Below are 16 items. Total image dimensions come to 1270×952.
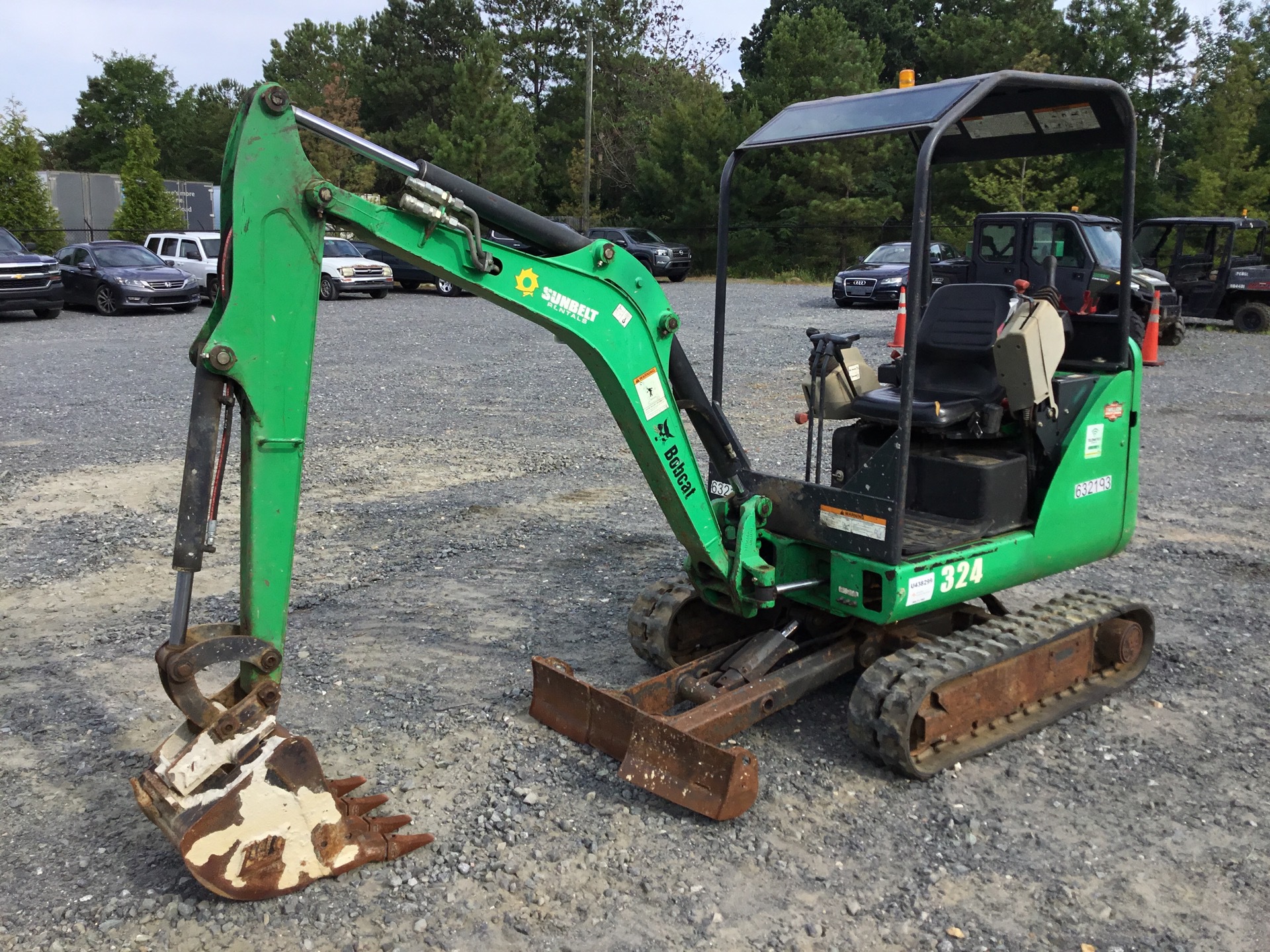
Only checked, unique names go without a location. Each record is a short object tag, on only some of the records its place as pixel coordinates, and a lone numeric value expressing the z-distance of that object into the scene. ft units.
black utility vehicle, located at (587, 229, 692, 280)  107.04
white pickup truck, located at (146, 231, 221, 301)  81.56
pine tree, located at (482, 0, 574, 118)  182.19
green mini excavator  11.37
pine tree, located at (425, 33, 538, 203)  134.72
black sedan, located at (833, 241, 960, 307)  79.77
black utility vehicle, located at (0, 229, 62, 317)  67.15
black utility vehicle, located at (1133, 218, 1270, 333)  65.26
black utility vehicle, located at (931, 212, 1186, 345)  47.09
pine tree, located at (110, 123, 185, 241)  110.73
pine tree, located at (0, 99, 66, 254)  101.09
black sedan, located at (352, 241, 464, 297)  94.40
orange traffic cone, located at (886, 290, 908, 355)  39.80
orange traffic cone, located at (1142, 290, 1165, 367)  51.31
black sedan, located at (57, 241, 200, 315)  73.56
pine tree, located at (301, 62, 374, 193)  125.59
